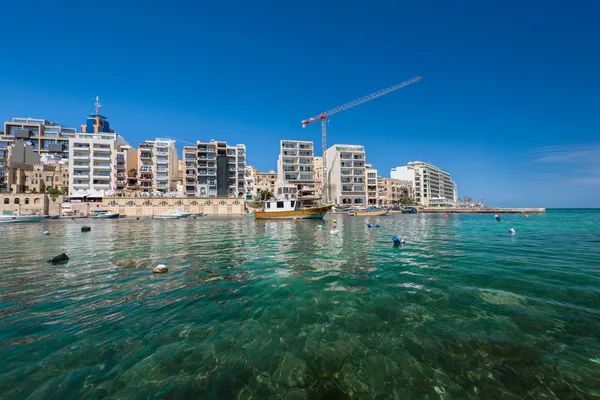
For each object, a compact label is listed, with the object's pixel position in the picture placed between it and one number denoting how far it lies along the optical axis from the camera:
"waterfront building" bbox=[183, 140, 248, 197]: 82.69
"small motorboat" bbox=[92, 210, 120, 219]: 59.24
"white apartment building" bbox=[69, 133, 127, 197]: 76.00
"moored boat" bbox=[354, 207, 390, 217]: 63.97
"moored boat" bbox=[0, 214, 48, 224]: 43.56
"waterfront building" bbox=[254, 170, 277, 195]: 108.00
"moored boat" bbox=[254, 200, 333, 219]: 41.31
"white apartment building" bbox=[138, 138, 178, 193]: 80.46
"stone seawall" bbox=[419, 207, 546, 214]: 84.38
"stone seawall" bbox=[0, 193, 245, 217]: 63.34
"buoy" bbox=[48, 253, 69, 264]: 11.90
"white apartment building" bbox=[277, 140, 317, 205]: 88.75
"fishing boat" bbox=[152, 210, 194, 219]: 57.25
